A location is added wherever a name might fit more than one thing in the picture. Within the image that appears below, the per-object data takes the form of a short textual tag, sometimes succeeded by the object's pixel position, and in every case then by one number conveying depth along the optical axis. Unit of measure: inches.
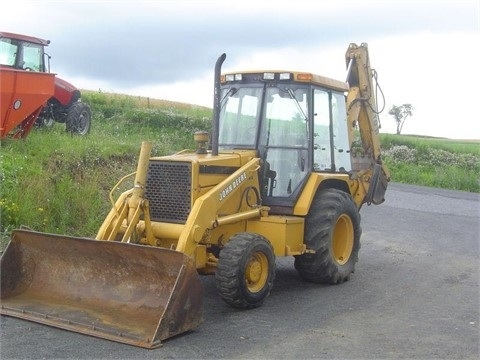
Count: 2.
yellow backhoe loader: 249.6
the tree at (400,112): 1998.0
